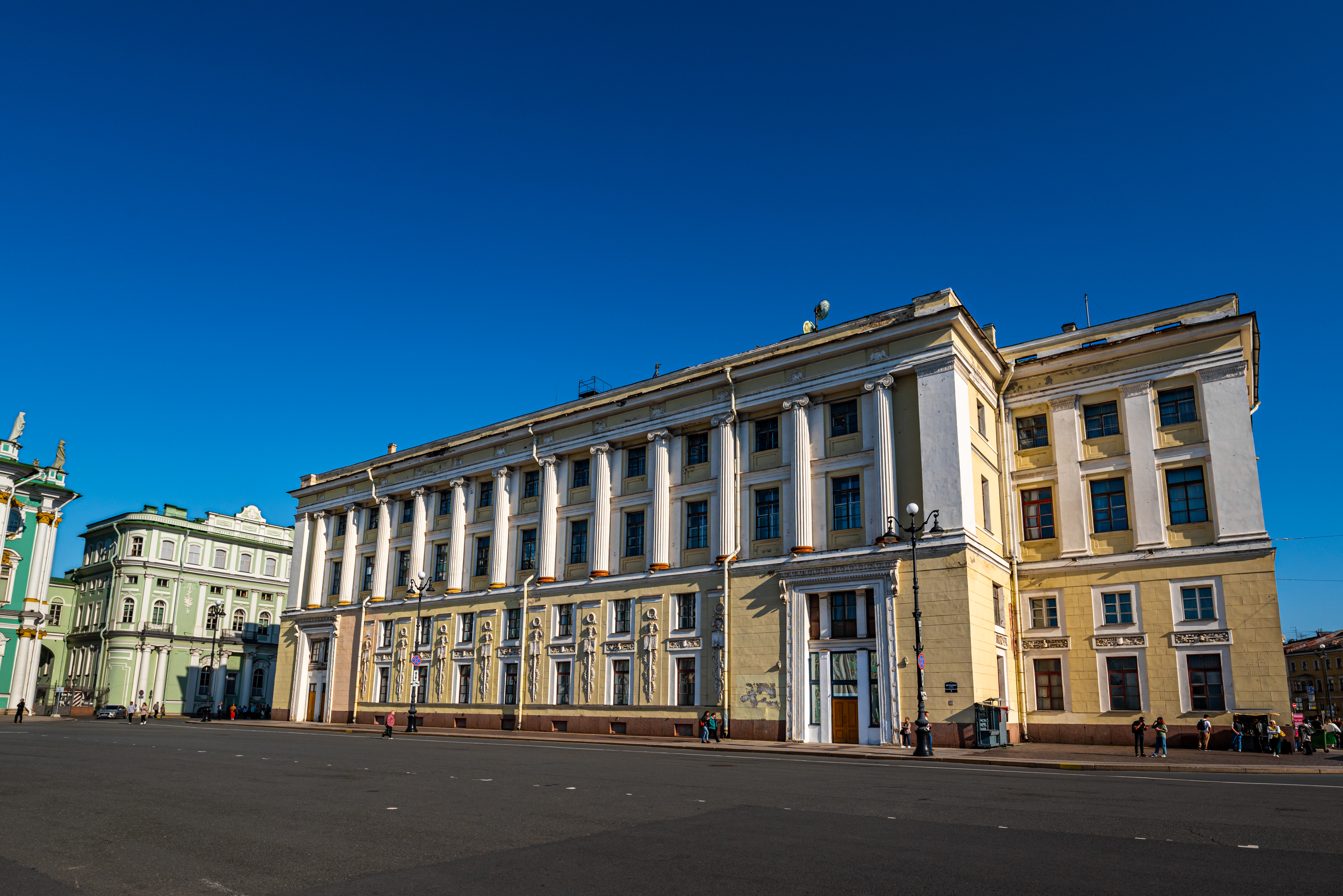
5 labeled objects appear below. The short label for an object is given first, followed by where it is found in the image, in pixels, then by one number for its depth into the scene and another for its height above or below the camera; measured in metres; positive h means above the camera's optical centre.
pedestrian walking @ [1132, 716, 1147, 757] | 27.56 -2.20
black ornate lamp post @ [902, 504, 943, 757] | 25.69 +0.35
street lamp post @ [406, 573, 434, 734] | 39.81 +3.30
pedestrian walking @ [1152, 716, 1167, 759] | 26.22 -2.08
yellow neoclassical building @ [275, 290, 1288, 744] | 31.53 +4.49
